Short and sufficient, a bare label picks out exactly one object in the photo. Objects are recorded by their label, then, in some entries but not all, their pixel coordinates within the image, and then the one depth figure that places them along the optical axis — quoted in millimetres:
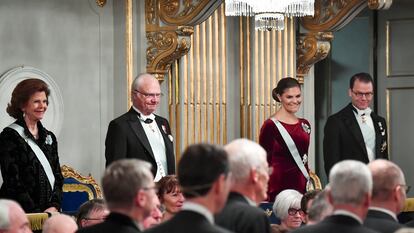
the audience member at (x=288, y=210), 12010
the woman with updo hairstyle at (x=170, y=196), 11713
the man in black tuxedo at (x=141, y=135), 13298
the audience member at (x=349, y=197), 7700
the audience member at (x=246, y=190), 7948
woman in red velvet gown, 14784
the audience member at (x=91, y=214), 10529
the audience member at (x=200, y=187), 7166
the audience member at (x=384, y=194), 8476
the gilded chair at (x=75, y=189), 14454
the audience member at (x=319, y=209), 9076
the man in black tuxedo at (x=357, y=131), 15048
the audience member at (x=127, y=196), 7430
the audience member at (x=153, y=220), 8817
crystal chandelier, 14454
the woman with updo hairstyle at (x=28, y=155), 12285
